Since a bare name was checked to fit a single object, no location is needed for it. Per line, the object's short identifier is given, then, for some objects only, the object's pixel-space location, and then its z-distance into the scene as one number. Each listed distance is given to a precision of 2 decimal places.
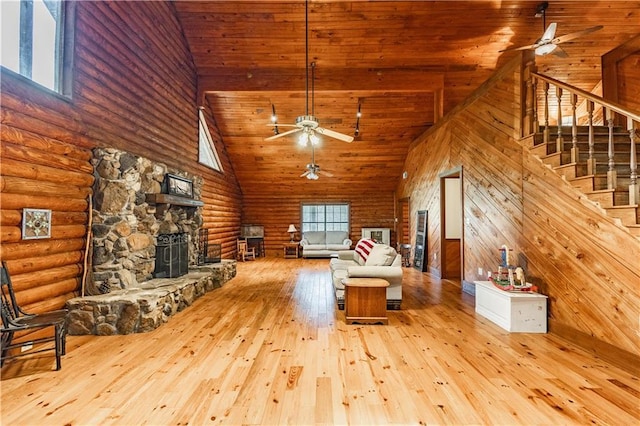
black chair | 2.43
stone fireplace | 3.66
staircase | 2.68
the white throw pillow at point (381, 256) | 4.43
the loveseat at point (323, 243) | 9.97
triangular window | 7.08
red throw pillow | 5.06
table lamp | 10.42
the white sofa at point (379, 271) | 4.07
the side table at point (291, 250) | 10.32
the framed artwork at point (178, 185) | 4.98
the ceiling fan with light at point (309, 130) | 4.11
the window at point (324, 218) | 11.23
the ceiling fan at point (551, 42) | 3.89
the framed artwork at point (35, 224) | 2.78
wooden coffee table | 3.65
